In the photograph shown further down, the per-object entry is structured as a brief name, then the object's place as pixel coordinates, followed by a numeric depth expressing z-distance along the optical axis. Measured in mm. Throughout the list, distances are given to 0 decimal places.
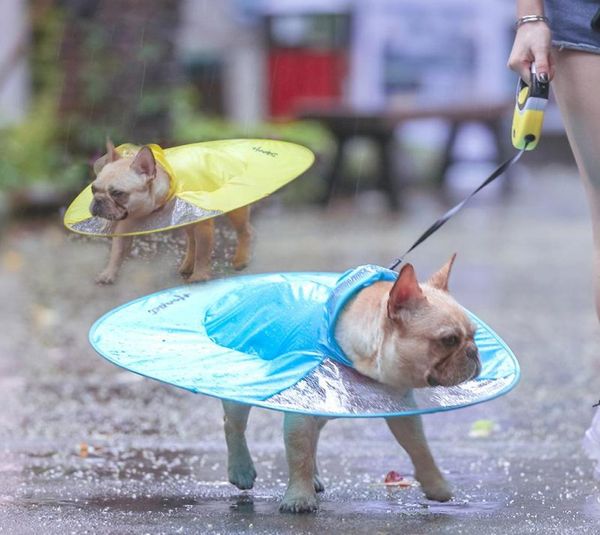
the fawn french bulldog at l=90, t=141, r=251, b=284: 6777
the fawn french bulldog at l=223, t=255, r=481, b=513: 6312
